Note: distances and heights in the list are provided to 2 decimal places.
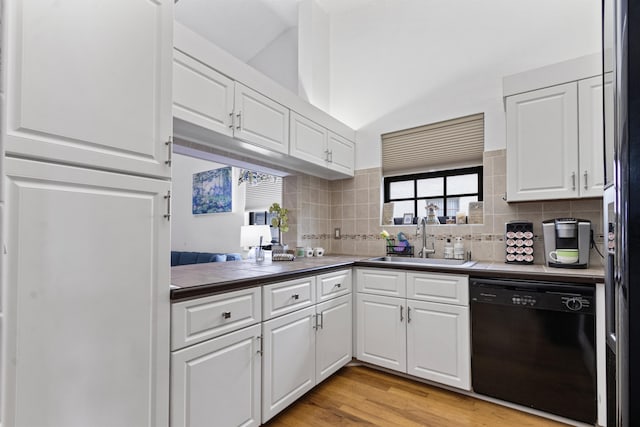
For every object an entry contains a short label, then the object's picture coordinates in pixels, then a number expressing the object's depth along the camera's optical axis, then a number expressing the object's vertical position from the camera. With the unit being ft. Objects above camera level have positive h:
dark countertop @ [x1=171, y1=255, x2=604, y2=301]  4.71 -1.09
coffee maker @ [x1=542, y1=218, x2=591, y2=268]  6.68 -0.49
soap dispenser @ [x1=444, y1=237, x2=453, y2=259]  8.97 -0.90
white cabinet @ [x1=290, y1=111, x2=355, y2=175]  8.00 +2.08
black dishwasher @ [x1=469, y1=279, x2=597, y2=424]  5.70 -2.48
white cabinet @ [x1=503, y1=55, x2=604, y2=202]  6.53 +1.93
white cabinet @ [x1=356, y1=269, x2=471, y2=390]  6.86 -2.54
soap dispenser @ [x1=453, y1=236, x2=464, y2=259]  8.76 -0.88
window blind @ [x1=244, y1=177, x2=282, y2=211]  13.83 +1.04
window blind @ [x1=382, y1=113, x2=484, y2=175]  9.02 +2.22
